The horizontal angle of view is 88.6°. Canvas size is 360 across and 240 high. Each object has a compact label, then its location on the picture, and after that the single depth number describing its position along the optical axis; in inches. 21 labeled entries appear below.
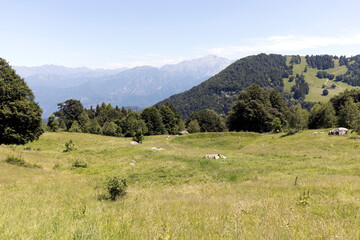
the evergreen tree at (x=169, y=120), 3870.6
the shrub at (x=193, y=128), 3697.3
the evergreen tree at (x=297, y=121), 2260.1
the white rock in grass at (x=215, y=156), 984.1
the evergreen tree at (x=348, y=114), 2222.7
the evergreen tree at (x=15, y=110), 1191.6
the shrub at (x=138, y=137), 2000.9
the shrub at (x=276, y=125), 2492.6
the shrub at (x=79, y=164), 877.0
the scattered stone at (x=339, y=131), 1636.8
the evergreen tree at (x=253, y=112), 2997.0
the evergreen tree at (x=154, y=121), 3553.2
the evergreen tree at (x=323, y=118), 2625.5
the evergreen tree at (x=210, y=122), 4183.1
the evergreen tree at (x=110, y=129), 3165.8
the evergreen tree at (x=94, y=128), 3486.7
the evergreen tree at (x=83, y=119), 4003.4
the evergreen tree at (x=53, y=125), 3391.5
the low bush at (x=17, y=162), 710.5
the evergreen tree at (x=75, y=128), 3511.1
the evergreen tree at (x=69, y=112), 4192.9
